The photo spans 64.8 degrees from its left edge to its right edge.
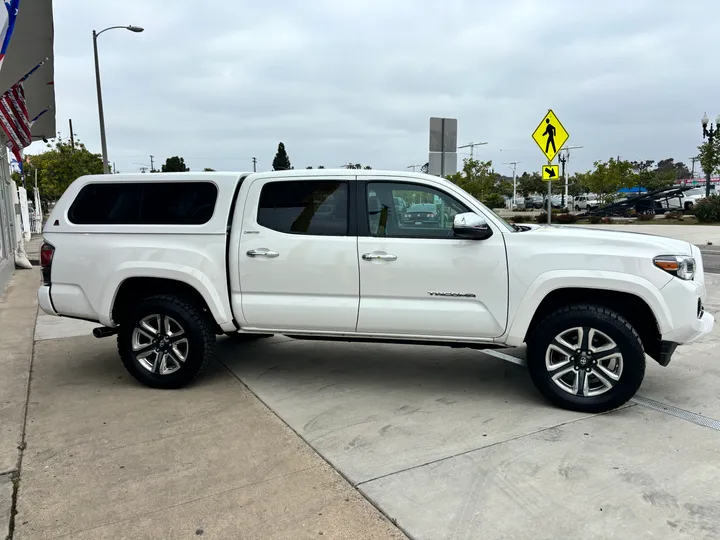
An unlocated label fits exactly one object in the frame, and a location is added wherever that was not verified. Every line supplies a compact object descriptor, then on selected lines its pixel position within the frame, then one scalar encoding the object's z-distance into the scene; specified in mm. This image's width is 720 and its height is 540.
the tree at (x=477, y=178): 41219
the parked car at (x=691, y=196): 35256
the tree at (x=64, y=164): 35594
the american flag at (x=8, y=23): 3969
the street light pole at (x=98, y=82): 20703
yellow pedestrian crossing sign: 13875
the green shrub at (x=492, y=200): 42553
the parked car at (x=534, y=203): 62969
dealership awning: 7941
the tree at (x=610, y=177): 38125
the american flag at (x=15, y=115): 11102
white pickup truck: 4246
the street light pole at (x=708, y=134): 28328
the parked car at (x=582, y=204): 45756
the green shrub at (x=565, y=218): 33194
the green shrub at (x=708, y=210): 27438
